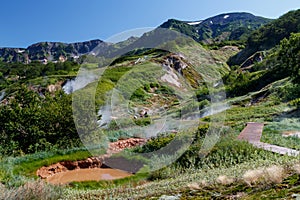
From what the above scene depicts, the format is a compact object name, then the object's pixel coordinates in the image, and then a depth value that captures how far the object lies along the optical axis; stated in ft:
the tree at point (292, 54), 88.86
